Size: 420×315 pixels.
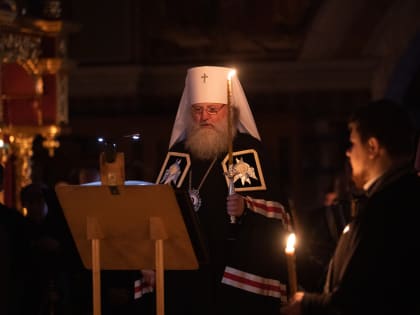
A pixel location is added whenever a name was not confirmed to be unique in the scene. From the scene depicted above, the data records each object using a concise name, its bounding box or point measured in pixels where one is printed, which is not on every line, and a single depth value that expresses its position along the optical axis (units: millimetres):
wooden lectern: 8879
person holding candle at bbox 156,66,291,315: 10516
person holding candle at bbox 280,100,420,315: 6670
